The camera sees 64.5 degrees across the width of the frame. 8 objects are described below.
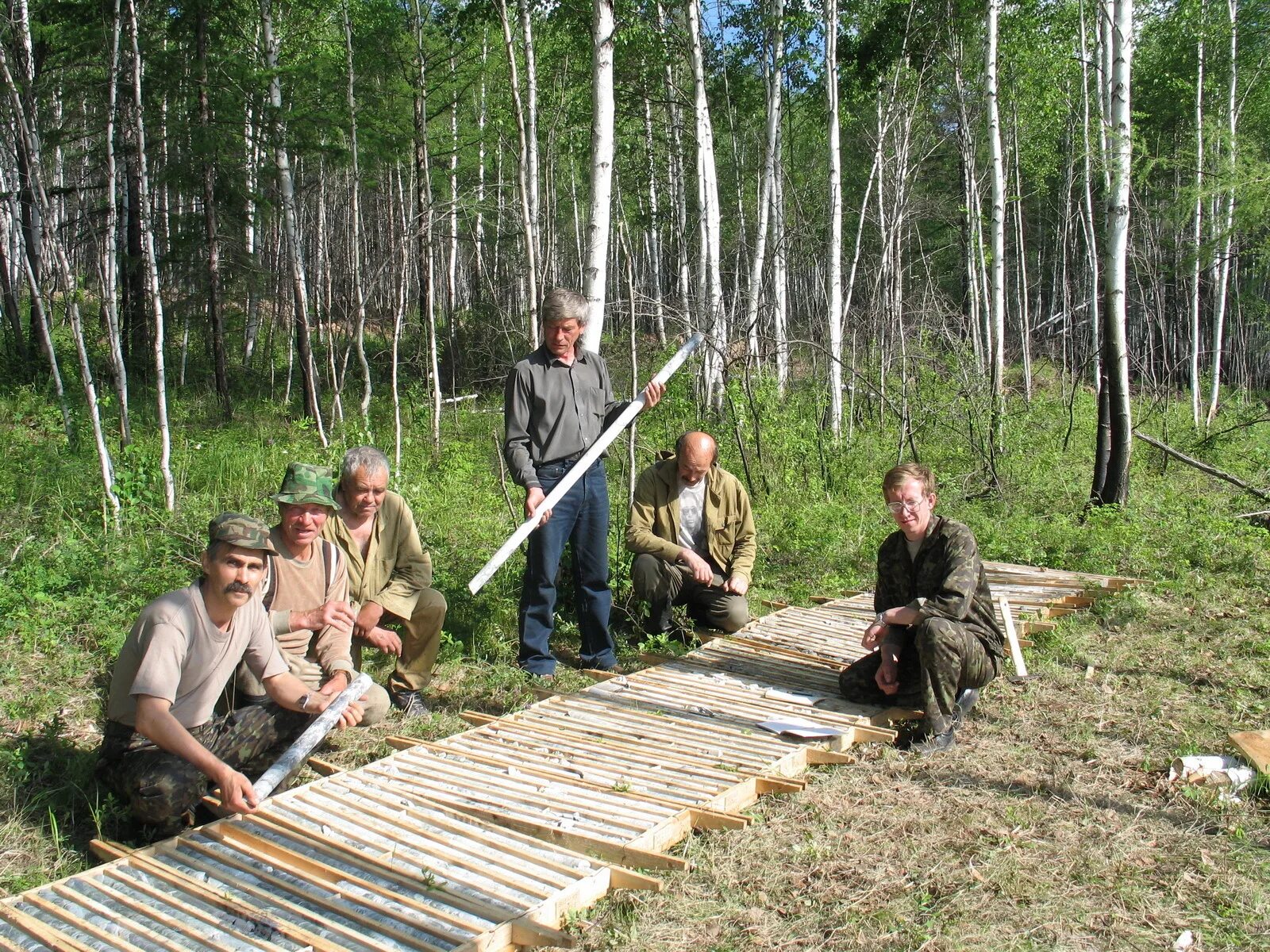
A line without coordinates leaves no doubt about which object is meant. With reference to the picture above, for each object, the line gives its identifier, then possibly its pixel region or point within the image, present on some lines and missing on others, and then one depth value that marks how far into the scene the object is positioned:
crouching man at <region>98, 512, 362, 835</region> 3.14
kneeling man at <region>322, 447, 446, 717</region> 4.42
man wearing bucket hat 3.95
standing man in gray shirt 4.98
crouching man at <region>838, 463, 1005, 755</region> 4.19
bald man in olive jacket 5.56
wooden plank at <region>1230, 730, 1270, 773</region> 3.72
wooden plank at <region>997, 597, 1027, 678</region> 4.81
